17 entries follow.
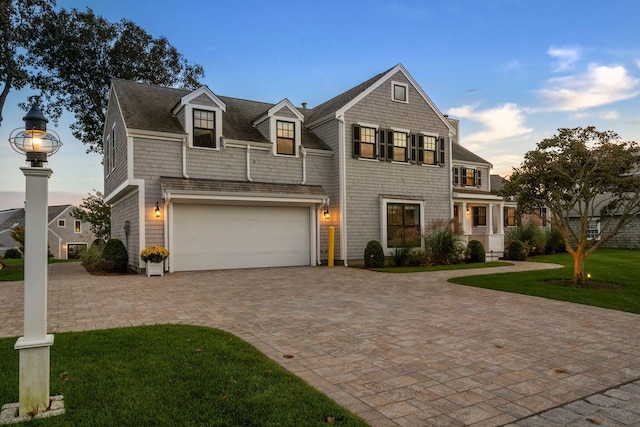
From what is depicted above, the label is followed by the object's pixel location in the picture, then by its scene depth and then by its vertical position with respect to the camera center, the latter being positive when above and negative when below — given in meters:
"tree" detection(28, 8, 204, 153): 21.08 +9.49
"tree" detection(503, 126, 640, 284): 9.66 +1.36
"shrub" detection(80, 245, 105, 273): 13.76 -1.10
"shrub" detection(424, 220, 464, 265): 15.84 -0.62
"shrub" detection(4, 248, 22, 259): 35.72 -2.12
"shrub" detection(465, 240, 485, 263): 17.39 -1.12
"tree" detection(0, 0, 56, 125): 16.44 +8.29
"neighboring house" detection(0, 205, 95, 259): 42.50 -0.42
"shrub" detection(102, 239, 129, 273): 13.27 -0.93
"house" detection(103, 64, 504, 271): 13.38 +2.13
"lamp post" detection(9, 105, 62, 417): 3.00 -0.56
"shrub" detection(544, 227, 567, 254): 21.61 -0.83
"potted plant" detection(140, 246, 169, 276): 12.12 -0.89
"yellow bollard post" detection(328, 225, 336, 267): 15.53 -0.69
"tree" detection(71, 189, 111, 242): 22.11 +0.93
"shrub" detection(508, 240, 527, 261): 18.64 -1.13
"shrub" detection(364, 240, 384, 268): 15.16 -1.04
